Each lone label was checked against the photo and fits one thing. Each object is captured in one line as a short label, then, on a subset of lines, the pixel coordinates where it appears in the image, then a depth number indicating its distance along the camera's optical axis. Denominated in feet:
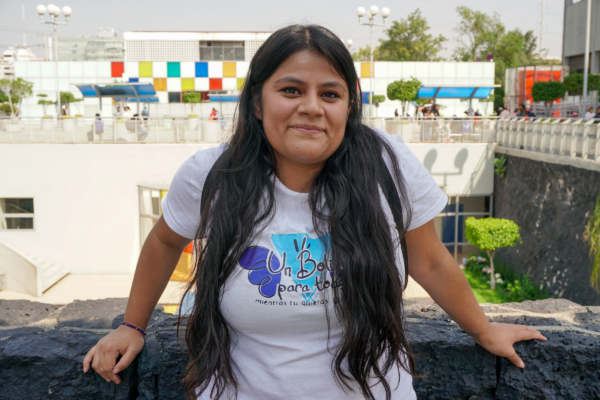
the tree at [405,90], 74.33
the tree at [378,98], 97.60
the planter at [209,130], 52.48
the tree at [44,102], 104.47
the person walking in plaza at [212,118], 52.99
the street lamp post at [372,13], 72.49
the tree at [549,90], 63.52
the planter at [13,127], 52.90
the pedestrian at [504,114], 63.27
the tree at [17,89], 102.74
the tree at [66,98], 98.68
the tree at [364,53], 169.80
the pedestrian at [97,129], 52.90
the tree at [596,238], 26.37
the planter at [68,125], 52.75
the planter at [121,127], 53.16
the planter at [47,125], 52.80
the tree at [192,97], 88.74
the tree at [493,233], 47.55
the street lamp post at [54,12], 66.61
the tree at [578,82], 64.03
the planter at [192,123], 53.42
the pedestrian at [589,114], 54.24
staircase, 47.42
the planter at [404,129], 56.24
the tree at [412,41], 154.61
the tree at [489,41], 163.22
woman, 4.39
